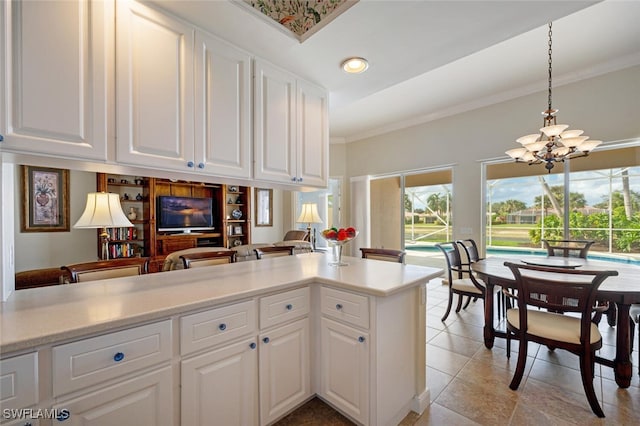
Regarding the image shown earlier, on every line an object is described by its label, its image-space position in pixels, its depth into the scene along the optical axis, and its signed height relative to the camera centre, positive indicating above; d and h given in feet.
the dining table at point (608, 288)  6.00 -1.91
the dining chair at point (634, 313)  7.28 -2.90
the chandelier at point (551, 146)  8.89 +2.31
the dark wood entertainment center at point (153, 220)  15.71 -0.45
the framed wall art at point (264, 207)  22.93 +0.53
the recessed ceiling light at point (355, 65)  6.30 +3.67
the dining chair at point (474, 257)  10.07 -2.04
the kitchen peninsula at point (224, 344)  3.09 -2.01
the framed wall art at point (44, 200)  12.98 +0.79
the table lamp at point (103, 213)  8.59 +0.04
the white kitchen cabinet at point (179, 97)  4.40 +2.25
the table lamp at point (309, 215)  15.81 -0.15
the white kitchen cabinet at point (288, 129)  6.23 +2.21
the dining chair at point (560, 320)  5.59 -2.76
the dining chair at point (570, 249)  9.45 -1.61
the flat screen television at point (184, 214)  17.33 -0.02
